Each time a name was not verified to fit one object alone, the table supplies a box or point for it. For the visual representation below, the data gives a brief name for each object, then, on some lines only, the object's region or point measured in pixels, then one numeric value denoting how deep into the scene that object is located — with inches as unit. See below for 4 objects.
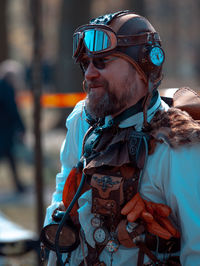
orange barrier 752.9
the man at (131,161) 187.6
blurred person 697.6
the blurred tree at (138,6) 1045.2
